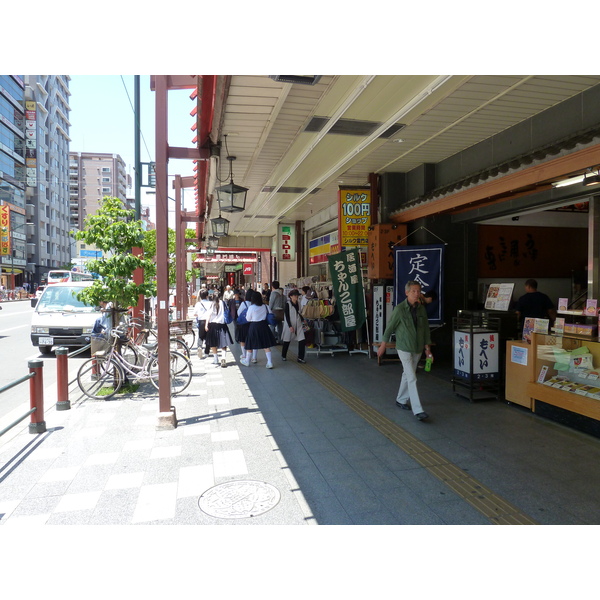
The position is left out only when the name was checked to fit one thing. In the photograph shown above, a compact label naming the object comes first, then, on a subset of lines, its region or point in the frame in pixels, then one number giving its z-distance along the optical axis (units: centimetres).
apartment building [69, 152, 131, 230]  9150
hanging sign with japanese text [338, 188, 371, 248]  1011
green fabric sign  1026
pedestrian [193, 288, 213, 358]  1016
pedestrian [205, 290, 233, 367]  1005
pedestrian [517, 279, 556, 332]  815
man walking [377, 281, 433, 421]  597
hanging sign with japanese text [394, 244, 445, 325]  922
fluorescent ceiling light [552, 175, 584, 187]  589
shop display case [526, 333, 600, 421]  529
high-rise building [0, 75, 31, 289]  5141
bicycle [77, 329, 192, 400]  727
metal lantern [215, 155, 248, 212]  777
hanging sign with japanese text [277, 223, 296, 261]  1758
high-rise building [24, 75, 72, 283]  5972
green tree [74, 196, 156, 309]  739
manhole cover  368
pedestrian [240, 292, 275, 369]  939
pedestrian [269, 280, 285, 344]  1217
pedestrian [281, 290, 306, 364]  1008
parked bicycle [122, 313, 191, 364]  770
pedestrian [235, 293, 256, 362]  969
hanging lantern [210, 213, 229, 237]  980
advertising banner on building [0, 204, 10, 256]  4400
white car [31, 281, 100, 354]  1135
